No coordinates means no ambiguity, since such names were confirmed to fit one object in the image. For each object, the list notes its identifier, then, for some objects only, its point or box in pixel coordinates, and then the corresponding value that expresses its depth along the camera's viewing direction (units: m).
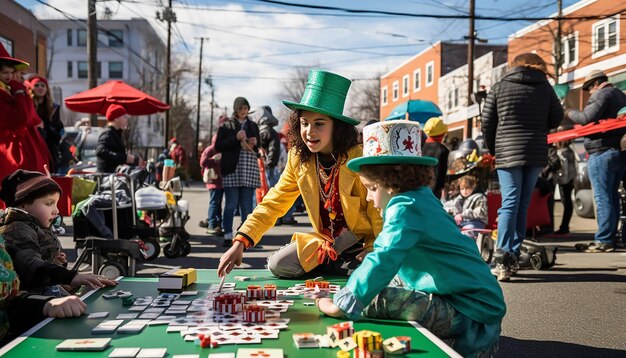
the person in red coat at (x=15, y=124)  5.15
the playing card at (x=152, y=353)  2.06
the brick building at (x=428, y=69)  46.22
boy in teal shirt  2.49
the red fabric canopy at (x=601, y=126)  7.16
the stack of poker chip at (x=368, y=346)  2.06
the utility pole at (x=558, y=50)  27.69
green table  2.14
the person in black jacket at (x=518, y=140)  5.64
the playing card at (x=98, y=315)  2.64
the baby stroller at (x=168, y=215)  7.44
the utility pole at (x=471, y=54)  23.33
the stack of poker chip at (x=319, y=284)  3.36
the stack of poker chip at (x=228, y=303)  2.77
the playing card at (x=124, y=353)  2.08
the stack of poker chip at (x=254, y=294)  3.10
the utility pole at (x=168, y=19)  35.56
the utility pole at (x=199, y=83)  53.32
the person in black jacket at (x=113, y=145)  7.62
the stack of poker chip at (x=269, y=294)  3.11
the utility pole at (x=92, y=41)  17.50
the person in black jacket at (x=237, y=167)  8.23
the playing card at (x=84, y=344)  2.15
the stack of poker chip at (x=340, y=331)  2.24
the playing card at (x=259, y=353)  2.07
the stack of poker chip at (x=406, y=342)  2.15
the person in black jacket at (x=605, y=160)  7.28
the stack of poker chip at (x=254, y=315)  2.57
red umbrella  9.37
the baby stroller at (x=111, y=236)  5.45
